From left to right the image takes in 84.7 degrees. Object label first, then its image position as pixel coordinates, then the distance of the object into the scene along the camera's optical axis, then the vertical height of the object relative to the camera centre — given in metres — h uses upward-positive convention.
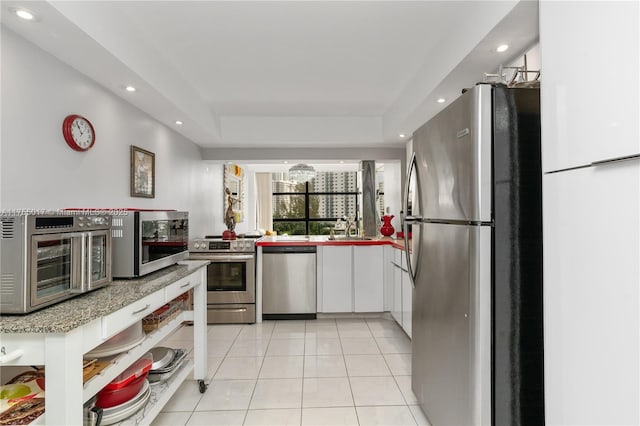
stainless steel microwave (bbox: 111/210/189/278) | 1.85 -0.14
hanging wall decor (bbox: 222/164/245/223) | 5.75 +0.56
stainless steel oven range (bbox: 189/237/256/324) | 3.86 -0.69
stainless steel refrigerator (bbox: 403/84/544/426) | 1.39 -0.16
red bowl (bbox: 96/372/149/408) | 1.56 -0.81
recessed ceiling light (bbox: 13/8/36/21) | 1.54 +0.90
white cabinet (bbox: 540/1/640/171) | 0.83 +0.37
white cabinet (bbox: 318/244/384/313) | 4.04 -0.75
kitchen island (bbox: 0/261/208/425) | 1.12 -0.42
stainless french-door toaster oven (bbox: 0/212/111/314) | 1.21 -0.16
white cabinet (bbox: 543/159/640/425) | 0.85 -0.21
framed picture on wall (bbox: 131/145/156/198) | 2.83 +0.37
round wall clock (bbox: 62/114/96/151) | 2.06 +0.52
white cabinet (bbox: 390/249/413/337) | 3.21 -0.74
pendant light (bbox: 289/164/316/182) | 5.52 +0.70
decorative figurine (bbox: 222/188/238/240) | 4.19 -0.12
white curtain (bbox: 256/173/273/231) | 8.10 +0.36
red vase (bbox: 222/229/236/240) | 4.18 -0.22
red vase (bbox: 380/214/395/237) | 4.63 -0.15
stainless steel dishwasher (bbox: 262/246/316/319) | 4.02 -0.75
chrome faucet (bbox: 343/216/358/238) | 4.56 -0.11
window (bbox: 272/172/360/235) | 8.16 +0.29
